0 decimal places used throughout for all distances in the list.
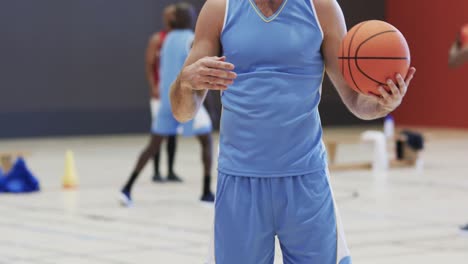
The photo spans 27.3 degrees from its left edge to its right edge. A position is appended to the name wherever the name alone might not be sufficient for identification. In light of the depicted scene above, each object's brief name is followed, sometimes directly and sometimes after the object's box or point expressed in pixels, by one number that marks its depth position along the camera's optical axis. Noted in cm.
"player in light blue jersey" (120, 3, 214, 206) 1020
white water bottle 1641
